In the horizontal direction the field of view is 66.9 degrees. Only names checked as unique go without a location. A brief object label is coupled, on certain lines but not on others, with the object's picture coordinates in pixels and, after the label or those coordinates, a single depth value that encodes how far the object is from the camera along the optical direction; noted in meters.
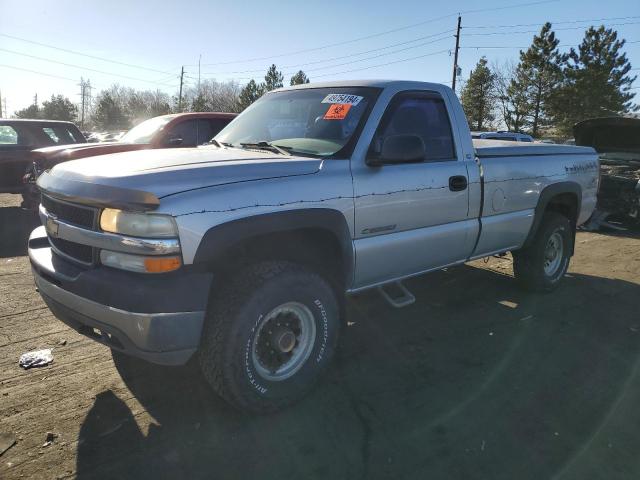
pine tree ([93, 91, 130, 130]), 82.25
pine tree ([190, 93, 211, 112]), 60.66
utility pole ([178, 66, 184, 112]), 70.62
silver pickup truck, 2.40
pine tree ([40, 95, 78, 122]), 76.62
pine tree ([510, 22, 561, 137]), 42.59
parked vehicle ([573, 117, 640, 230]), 8.87
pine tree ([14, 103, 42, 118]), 87.52
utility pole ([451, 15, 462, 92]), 37.69
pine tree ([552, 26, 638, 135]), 41.22
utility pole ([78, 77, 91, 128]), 101.88
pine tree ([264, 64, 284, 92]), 53.22
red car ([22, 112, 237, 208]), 7.17
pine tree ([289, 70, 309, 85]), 51.33
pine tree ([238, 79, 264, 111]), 53.17
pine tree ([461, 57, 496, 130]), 47.31
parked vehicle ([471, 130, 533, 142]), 14.01
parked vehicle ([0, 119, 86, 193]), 9.59
